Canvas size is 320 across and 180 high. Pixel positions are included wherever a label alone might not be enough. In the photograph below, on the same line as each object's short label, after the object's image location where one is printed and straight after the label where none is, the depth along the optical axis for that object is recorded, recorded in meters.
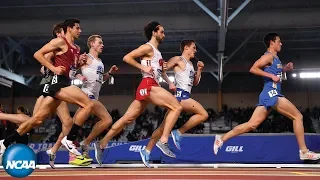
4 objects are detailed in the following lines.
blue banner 8.10
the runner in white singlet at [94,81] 5.30
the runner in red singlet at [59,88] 4.18
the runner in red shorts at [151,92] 4.57
